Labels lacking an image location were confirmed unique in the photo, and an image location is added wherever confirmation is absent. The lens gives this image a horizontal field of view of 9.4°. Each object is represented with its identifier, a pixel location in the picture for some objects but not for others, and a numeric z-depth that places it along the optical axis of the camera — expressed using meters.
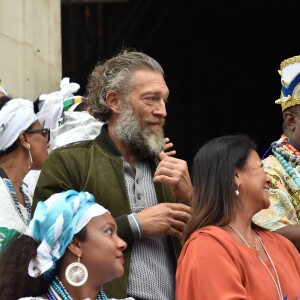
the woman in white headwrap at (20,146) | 10.48
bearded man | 8.95
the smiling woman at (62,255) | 7.58
